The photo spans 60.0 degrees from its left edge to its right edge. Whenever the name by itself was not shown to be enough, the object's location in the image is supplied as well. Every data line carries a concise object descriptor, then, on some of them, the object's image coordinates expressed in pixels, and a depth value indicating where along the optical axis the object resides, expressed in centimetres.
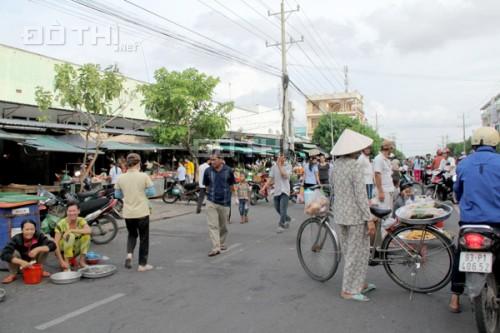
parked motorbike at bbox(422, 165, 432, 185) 1800
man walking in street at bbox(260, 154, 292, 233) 940
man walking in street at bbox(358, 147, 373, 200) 763
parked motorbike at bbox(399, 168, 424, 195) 1380
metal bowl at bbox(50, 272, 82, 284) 570
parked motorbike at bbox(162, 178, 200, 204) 1577
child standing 1150
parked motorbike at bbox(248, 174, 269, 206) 1593
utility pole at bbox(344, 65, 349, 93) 7041
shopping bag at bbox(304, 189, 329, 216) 547
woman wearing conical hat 473
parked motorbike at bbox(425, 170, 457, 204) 1330
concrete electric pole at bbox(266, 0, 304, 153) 2442
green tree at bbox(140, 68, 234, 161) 2050
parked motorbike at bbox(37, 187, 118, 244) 778
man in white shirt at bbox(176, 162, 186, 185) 1673
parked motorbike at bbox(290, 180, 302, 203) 1505
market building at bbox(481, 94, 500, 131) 8112
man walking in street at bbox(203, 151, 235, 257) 731
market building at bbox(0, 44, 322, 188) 1539
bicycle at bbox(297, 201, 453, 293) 470
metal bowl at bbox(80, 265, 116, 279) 587
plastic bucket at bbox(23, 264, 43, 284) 575
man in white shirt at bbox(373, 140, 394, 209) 729
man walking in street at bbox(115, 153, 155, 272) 632
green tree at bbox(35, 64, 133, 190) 1383
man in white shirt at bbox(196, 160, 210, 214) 1348
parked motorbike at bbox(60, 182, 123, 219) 953
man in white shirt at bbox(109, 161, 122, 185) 1567
